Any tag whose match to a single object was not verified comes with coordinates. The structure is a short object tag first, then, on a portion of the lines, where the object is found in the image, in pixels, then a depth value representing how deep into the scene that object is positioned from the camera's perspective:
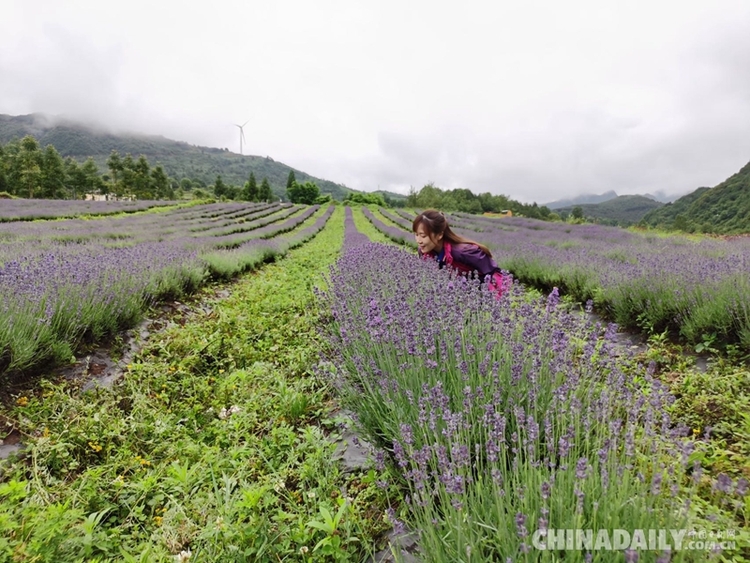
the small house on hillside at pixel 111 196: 47.41
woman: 3.75
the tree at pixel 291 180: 74.62
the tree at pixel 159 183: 50.41
